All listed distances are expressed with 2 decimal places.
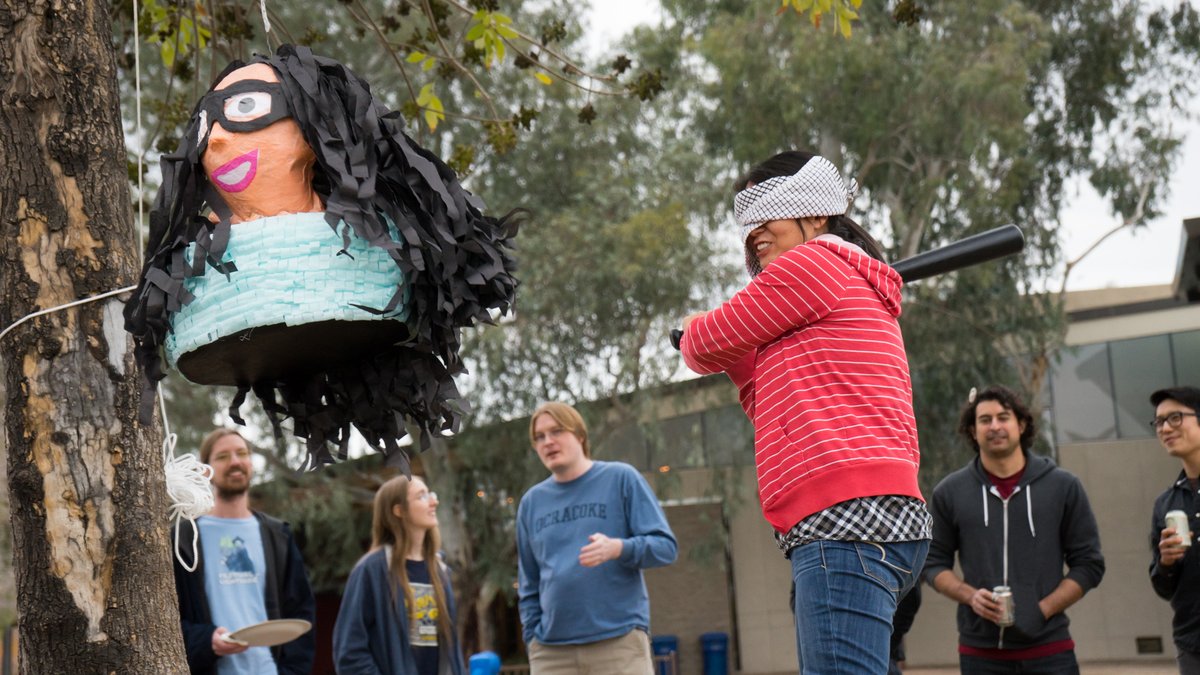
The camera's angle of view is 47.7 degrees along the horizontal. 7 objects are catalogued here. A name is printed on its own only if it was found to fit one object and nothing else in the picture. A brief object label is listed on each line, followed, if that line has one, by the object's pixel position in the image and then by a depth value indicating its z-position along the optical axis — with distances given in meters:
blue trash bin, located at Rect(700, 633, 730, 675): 19.19
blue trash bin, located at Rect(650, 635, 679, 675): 18.41
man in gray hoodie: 4.15
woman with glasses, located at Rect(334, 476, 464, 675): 4.86
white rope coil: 2.94
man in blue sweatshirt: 4.62
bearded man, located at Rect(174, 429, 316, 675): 4.27
